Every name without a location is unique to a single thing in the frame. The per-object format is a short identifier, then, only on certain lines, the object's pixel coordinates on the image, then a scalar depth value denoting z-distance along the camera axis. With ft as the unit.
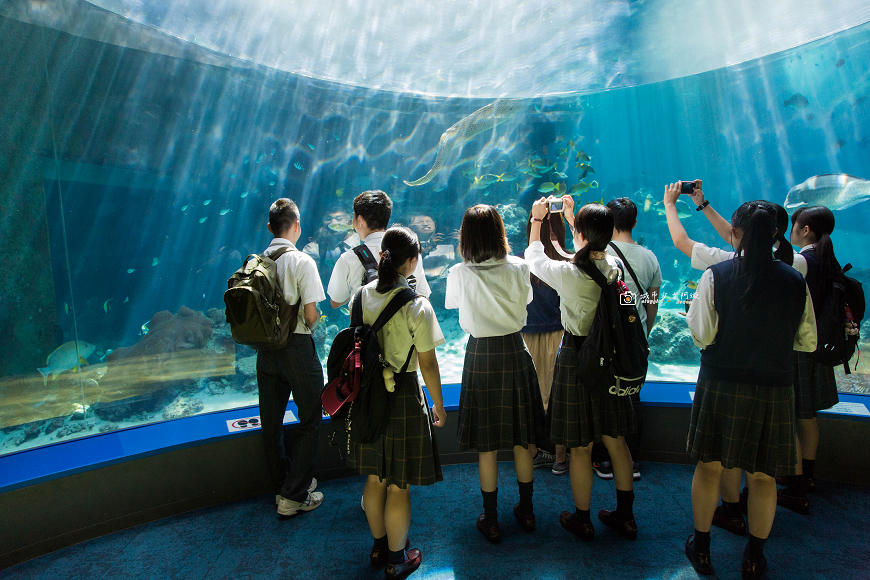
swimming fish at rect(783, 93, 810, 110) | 24.65
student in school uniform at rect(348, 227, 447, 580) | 6.34
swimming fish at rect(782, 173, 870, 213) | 21.79
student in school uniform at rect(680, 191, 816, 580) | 5.94
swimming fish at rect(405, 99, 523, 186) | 26.61
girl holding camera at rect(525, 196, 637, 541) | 7.37
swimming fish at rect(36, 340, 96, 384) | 17.16
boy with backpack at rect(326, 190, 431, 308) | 8.56
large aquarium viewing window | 16.53
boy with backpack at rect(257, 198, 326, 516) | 8.78
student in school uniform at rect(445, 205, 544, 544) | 7.64
